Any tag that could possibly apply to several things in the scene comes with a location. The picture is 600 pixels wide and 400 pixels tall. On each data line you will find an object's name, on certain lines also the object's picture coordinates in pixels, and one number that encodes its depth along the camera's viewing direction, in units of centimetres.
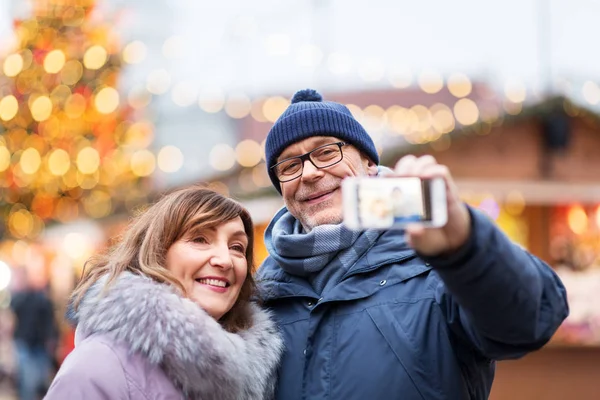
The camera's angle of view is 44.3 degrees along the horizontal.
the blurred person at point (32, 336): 888
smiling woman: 207
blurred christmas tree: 1136
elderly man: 161
